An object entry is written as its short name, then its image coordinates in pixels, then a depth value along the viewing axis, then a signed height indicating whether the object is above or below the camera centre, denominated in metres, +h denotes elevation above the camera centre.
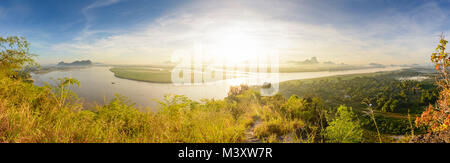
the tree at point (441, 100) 4.86 -0.90
